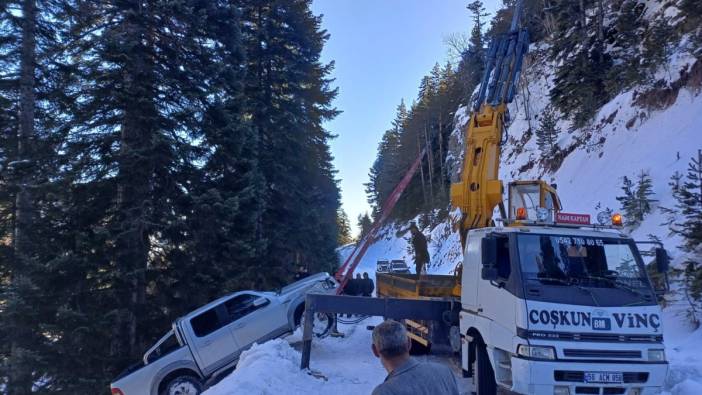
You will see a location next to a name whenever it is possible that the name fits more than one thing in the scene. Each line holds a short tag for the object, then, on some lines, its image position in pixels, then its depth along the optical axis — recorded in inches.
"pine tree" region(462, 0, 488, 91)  1790.1
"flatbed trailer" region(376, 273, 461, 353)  341.7
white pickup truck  409.1
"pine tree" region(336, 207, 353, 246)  3225.9
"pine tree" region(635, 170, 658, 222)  527.8
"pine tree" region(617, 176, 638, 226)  535.8
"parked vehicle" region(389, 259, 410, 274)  1150.5
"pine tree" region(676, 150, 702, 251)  362.9
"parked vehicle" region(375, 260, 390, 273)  1169.4
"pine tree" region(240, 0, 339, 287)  803.4
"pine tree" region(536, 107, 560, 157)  976.3
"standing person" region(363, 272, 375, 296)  682.2
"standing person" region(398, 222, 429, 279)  542.9
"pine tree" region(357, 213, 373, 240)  3304.9
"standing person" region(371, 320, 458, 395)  100.1
